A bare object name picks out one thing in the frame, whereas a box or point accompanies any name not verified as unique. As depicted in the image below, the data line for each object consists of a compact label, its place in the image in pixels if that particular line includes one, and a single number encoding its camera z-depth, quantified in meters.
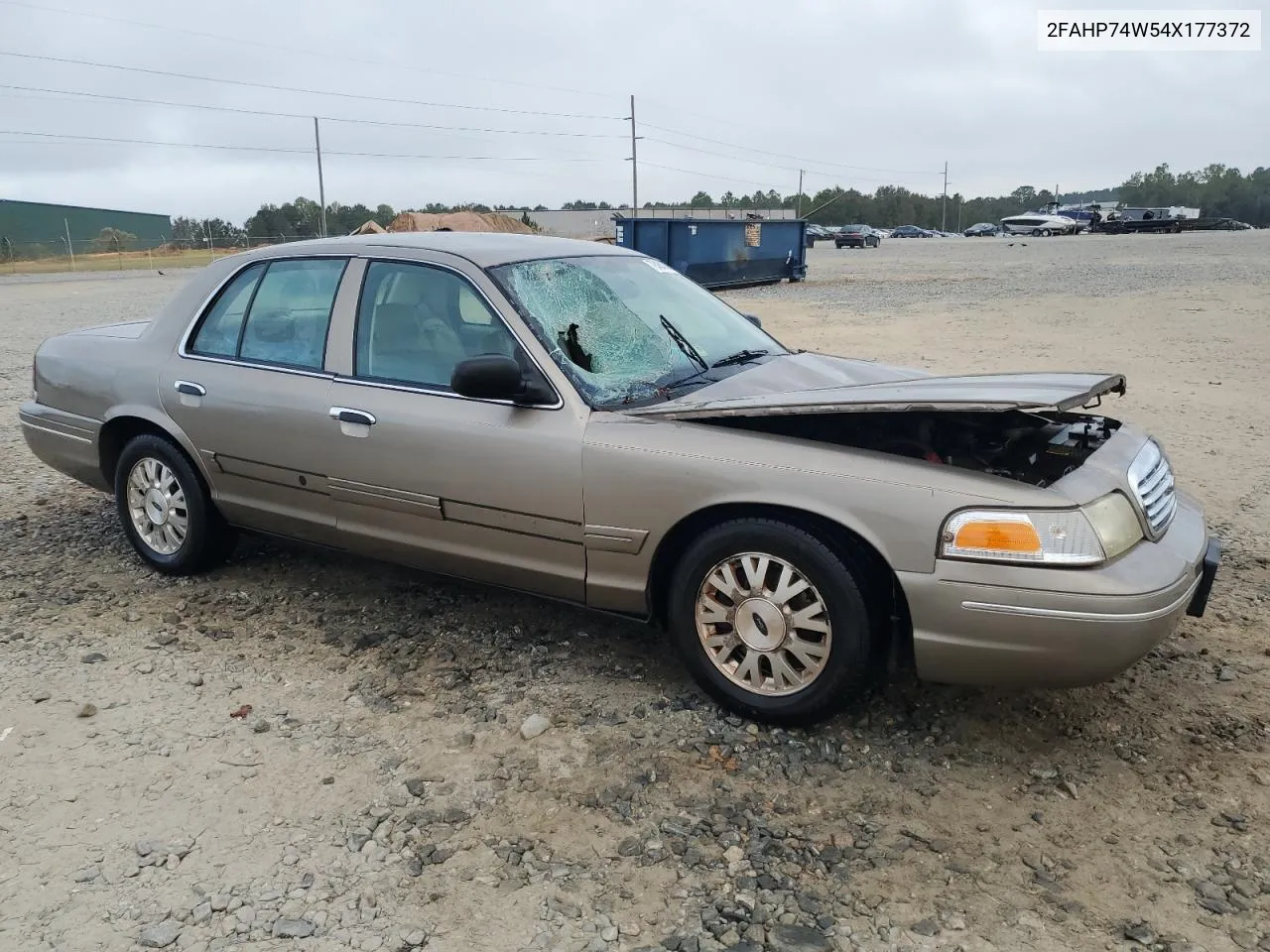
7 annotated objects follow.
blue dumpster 20.67
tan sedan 2.94
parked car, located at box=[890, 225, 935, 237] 86.62
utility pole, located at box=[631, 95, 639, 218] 56.84
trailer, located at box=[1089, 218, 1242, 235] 58.94
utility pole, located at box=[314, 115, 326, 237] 46.27
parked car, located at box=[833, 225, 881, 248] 53.44
